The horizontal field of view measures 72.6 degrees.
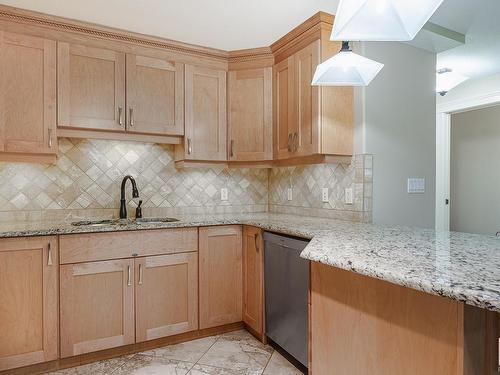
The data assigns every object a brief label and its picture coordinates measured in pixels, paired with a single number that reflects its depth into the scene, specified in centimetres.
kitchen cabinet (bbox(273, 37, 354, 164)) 235
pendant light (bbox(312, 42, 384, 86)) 182
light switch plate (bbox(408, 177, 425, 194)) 259
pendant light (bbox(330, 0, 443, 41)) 118
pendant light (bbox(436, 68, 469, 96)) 330
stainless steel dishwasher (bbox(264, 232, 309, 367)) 204
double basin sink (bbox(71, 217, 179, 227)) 249
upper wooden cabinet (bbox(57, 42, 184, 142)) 238
